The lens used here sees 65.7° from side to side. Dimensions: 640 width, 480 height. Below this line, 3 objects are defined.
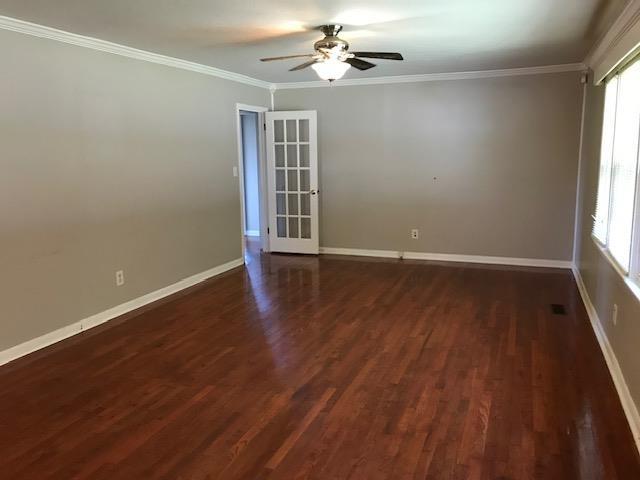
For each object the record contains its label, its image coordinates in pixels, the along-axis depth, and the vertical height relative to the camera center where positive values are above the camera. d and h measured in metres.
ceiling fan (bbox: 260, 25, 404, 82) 3.80 +0.90
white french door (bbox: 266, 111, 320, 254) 6.83 -0.14
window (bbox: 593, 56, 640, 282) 2.90 -0.06
